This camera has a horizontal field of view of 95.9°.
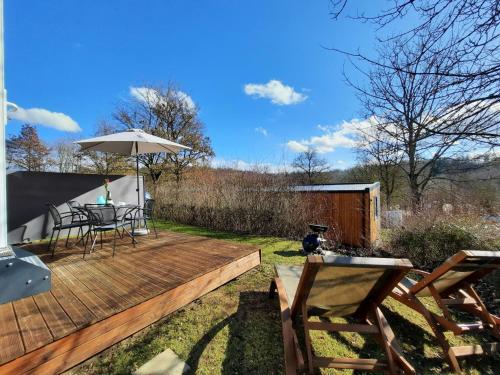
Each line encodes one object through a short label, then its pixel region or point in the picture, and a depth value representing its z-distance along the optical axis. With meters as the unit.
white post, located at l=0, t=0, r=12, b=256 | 2.14
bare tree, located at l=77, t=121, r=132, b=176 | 15.03
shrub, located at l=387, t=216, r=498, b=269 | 4.45
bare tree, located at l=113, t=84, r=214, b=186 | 14.93
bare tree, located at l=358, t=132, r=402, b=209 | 10.98
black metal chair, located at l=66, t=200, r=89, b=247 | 3.61
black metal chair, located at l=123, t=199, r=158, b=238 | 4.45
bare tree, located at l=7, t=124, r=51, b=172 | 17.14
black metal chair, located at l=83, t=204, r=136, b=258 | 3.49
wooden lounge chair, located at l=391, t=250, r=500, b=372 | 1.85
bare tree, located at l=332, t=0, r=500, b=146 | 2.31
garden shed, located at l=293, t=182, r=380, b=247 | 6.69
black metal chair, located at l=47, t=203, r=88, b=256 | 3.43
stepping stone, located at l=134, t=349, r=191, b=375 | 1.68
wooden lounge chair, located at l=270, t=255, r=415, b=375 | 1.49
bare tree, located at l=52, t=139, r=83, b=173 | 16.75
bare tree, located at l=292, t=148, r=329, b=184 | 27.05
